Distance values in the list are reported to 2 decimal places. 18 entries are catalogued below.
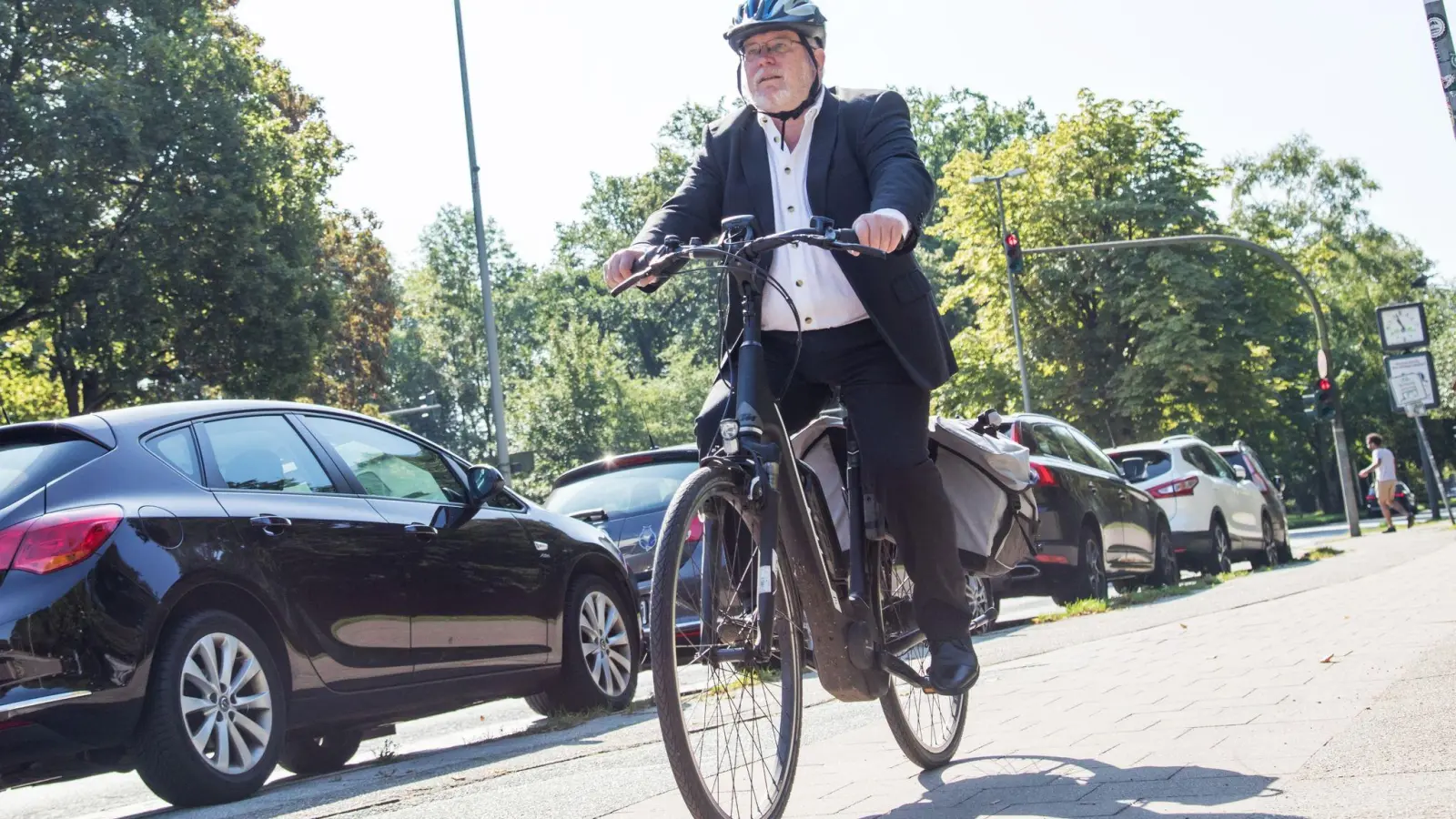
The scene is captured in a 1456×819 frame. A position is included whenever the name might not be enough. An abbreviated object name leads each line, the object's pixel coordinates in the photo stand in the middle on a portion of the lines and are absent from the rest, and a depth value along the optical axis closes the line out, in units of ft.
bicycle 11.76
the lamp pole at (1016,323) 146.51
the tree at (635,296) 228.43
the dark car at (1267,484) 74.81
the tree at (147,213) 88.63
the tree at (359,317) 122.31
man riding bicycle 14.94
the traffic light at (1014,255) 111.86
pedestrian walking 105.70
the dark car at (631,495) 38.04
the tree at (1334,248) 204.44
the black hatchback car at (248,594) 18.72
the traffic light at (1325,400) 101.55
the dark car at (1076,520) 44.88
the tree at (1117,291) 147.02
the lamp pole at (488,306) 99.91
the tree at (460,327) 266.98
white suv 61.16
